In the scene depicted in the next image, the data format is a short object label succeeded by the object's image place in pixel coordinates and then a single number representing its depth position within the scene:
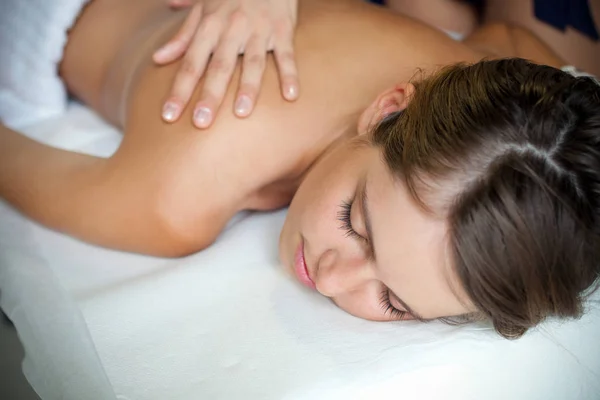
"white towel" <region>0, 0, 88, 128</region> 1.15
